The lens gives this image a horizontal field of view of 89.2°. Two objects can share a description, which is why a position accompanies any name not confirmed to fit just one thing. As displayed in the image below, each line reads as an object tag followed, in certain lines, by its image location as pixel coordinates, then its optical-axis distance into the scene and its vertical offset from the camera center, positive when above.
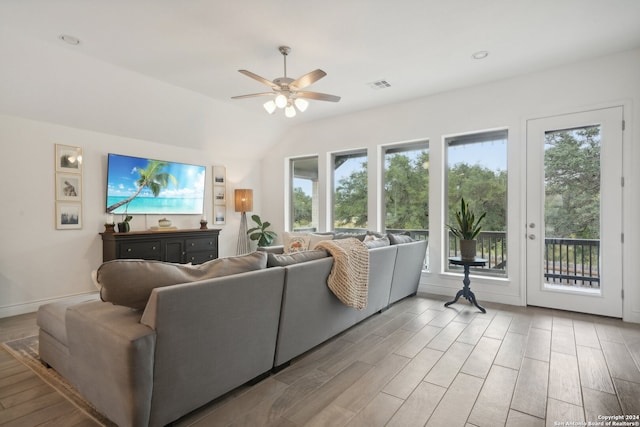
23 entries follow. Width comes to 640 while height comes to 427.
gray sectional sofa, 1.56 -0.70
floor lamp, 6.02 +0.24
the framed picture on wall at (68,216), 4.01 -0.03
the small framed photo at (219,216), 5.87 -0.04
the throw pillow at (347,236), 4.30 -0.29
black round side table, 3.79 -0.78
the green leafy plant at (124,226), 4.31 -0.17
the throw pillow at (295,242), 4.43 -0.38
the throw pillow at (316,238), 4.49 -0.33
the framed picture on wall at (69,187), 4.01 +0.34
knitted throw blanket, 2.67 -0.48
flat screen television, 4.48 +0.42
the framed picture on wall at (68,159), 4.01 +0.69
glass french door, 3.51 +0.04
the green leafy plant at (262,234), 6.23 -0.39
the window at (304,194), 6.23 +0.40
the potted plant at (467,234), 3.88 -0.24
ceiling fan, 3.00 +1.21
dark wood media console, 4.22 -0.45
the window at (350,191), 5.54 +0.42
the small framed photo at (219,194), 5.87 +0.36
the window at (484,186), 4.29 +0.40
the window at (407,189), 4.90 +0.40
